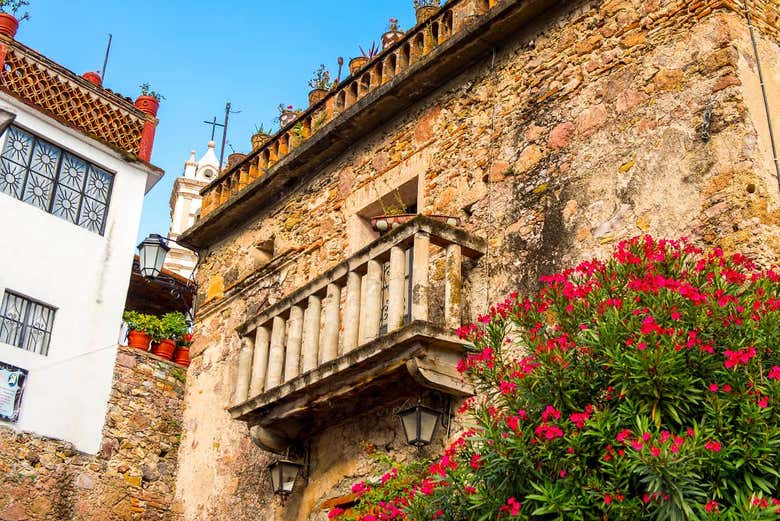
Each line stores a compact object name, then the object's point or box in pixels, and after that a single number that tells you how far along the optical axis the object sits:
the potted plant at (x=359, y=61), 10.49
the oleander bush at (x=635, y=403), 4.71
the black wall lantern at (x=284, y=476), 8.95
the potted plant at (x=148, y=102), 13.67
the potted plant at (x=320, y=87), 11.09
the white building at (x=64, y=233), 10.77
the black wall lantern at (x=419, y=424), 7.55
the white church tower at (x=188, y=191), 44.31
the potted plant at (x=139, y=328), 11.86
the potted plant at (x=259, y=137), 11.96
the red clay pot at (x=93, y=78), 13.07
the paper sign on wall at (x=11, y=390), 10.26
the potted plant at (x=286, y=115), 11.72
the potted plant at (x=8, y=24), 12.14
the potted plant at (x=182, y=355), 11.98
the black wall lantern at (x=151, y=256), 12.23
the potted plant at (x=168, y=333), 11.88
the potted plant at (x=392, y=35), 10.20
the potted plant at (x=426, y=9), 9.61
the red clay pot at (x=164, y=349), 11.86
